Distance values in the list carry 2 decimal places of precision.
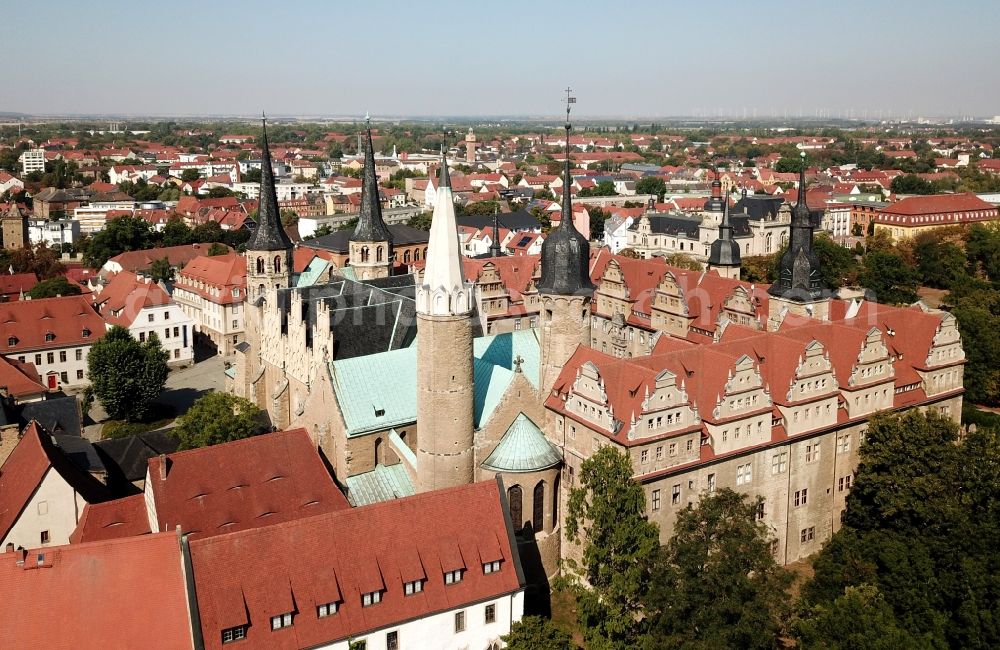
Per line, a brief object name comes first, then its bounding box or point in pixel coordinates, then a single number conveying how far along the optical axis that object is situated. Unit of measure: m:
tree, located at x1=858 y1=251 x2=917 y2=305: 101.27
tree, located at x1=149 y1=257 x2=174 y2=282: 116.12
